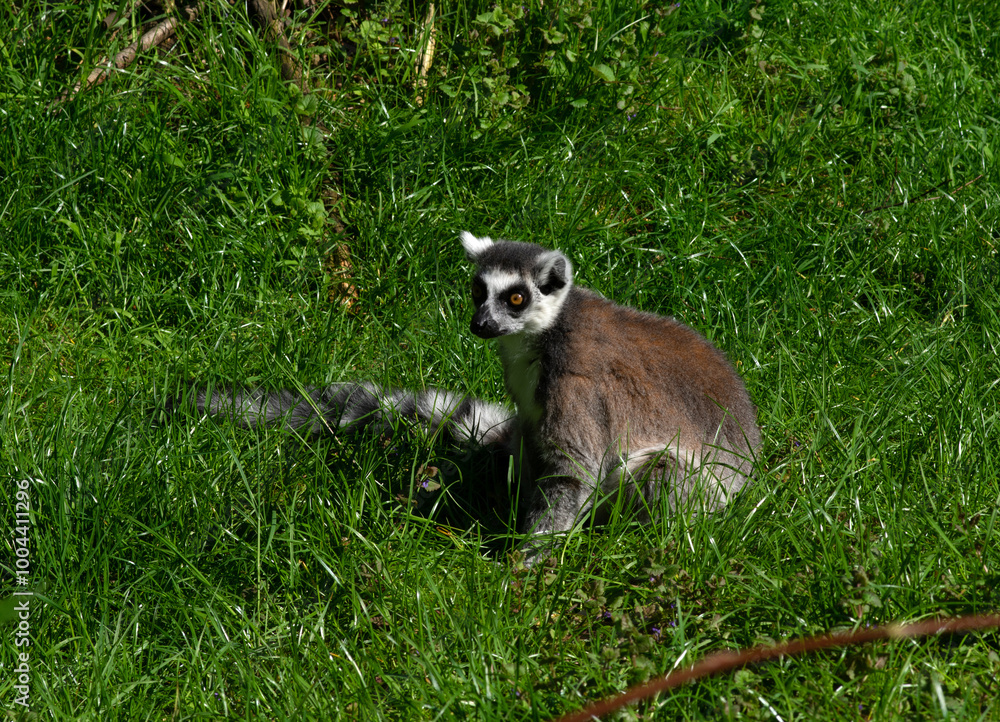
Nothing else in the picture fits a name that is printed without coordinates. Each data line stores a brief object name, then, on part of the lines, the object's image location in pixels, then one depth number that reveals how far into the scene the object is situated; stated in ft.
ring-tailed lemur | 21.40
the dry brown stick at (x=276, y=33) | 30.25
